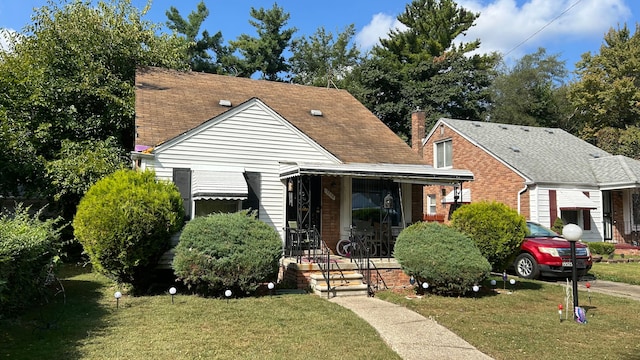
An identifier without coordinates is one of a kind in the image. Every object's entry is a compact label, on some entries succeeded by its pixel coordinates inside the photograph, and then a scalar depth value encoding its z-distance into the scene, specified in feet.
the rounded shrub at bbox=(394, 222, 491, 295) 29.25
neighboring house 62.18
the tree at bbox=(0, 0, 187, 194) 47.57
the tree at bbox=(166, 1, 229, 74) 114.62
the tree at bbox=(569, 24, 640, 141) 106.52
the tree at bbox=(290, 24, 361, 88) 139.23
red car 39.32
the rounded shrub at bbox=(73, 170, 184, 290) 26.50
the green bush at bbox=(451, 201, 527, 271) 33.22
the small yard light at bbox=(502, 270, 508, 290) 33.87
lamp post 24.73
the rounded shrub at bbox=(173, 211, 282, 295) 26.91
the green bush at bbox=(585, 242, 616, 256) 56.24
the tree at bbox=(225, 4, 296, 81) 116.26
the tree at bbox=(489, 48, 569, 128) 128.47
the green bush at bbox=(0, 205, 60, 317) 19.72
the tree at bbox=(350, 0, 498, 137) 108.17
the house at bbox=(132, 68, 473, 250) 36.91
